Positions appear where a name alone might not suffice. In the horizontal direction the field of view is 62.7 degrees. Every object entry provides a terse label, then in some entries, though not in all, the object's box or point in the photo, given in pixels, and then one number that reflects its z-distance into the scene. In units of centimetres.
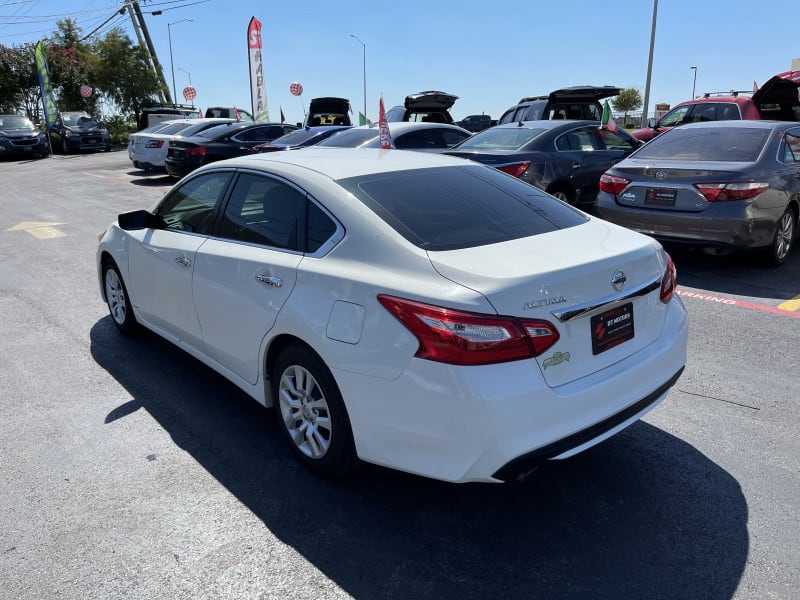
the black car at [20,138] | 2589
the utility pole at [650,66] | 2966
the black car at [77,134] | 2848
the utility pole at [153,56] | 3822
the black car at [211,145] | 1576
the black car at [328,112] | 2475
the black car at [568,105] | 1431
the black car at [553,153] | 859
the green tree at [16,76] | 4469
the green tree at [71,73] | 4259
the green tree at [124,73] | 3956
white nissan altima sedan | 253
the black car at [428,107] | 1731
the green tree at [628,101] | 8088
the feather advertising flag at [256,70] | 2630
